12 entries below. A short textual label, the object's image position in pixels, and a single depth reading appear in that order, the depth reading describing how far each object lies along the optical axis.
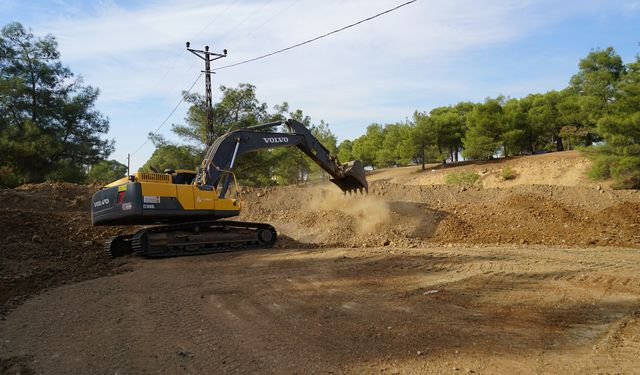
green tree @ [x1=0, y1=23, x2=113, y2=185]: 26.22
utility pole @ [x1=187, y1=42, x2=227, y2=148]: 26.16
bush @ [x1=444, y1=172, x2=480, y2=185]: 28.89
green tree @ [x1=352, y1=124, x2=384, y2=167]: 66.19
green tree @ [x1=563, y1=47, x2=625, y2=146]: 23.70
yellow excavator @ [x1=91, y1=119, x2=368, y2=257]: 11.35
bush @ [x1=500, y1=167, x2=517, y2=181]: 37.65
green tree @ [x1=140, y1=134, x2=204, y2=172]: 28.58
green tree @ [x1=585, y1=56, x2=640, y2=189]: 21.49
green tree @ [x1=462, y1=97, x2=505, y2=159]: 45.22
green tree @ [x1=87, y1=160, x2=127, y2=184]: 32.56
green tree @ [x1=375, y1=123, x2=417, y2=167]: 50.00
